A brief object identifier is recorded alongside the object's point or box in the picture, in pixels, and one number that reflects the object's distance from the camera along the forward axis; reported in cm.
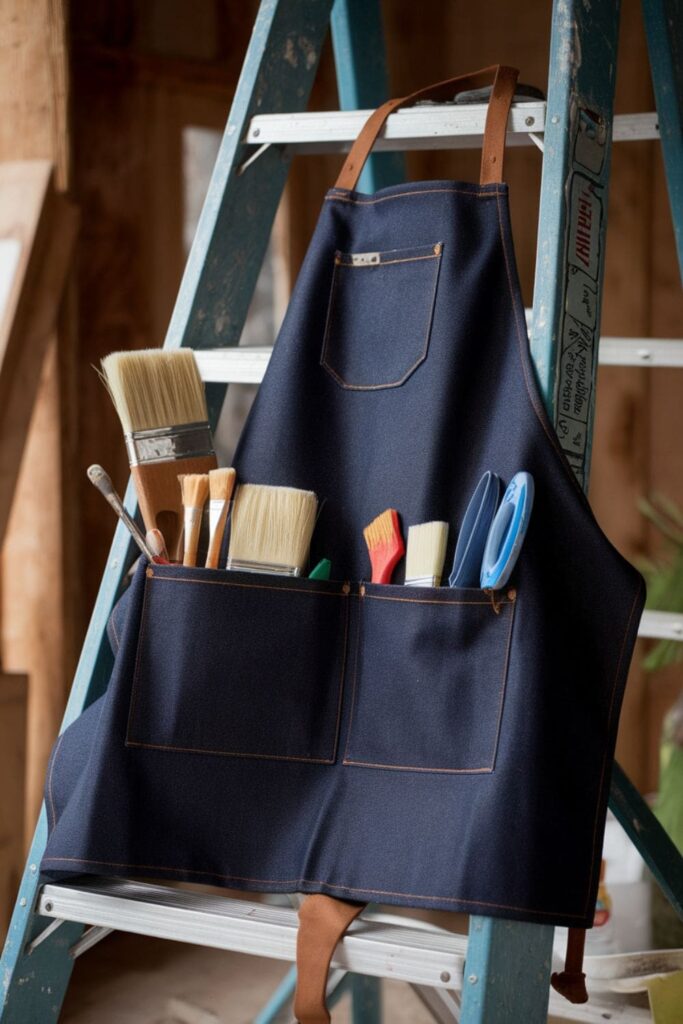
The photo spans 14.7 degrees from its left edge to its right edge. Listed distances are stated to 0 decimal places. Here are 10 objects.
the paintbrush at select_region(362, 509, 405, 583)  294
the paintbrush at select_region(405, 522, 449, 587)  290
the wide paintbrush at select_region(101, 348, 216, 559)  298
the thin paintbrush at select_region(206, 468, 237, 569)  295
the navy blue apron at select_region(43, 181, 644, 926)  282
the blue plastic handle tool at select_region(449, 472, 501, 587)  287
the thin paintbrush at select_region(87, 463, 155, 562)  292
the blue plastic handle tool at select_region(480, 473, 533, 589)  280
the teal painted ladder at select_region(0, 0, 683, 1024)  280
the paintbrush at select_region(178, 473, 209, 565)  296
